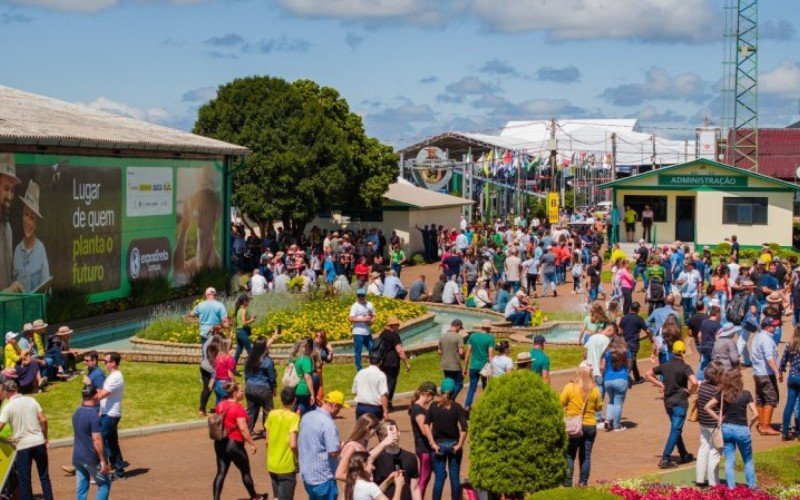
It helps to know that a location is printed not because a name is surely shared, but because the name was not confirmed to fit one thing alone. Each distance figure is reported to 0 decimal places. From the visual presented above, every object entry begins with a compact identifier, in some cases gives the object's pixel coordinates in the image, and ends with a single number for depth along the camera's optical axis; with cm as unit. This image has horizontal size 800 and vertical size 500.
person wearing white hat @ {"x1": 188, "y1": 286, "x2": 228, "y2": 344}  2045
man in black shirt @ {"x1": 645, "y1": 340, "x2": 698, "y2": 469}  1521
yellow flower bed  2394
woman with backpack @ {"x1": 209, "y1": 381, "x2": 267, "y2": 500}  1306
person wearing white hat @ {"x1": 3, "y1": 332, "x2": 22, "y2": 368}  1838
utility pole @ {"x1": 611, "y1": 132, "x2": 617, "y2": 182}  6338
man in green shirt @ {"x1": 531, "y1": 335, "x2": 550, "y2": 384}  1669
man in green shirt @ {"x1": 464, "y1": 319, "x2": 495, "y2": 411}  1831
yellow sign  5008
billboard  2497
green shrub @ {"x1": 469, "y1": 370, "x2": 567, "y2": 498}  1207
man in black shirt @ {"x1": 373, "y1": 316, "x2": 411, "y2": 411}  1809
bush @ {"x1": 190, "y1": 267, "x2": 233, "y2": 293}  3278
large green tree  4512
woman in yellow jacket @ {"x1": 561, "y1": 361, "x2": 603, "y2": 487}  1400
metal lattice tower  6481
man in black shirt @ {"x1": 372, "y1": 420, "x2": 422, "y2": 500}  1164
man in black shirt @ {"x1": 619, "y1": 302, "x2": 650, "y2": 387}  2088
